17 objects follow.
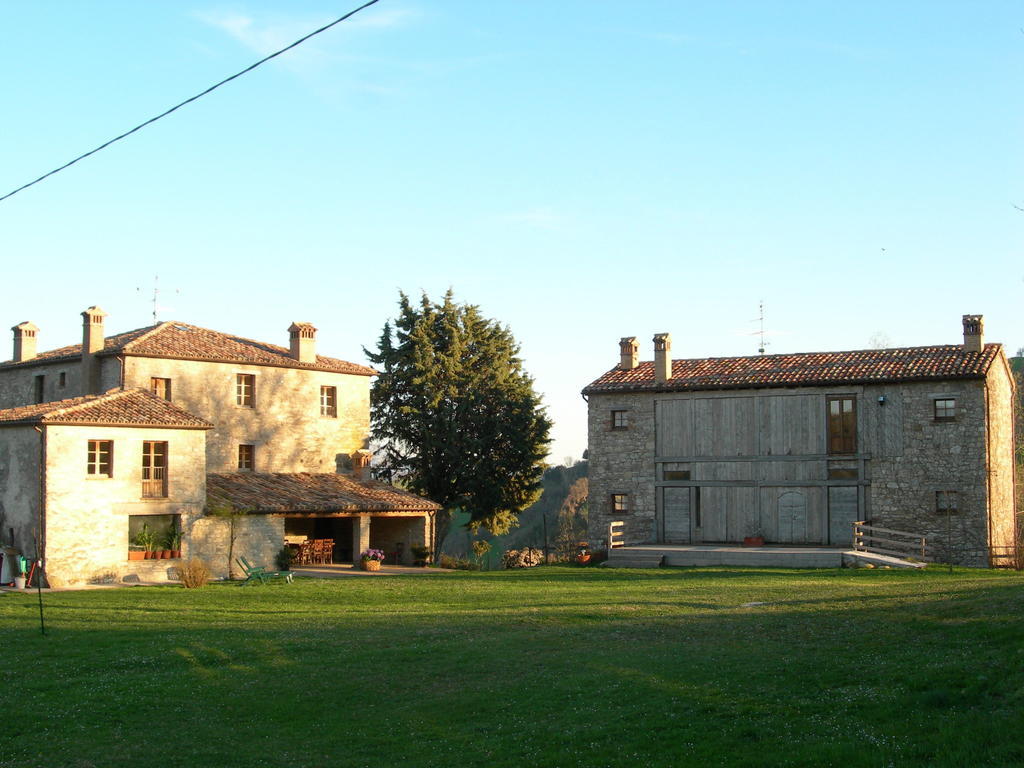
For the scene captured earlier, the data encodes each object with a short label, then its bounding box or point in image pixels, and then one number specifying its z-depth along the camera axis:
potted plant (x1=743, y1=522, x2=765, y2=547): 35.44
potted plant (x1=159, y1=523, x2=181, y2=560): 30.99
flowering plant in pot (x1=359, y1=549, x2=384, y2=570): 34.91
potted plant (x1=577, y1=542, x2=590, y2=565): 35.88
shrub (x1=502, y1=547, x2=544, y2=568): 38.75
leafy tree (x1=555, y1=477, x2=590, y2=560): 67.69
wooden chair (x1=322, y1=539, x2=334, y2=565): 36.31
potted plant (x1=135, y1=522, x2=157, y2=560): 30.55
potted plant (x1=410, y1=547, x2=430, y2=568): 37.62
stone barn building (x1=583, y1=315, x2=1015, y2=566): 33.12
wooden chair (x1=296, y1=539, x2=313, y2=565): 35.56
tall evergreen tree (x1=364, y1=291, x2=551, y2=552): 43.53
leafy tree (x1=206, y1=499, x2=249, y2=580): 32.09
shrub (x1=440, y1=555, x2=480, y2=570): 37.53
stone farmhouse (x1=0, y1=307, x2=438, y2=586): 29.08
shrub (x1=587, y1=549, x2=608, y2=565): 35.81
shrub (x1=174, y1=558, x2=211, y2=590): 28.38
